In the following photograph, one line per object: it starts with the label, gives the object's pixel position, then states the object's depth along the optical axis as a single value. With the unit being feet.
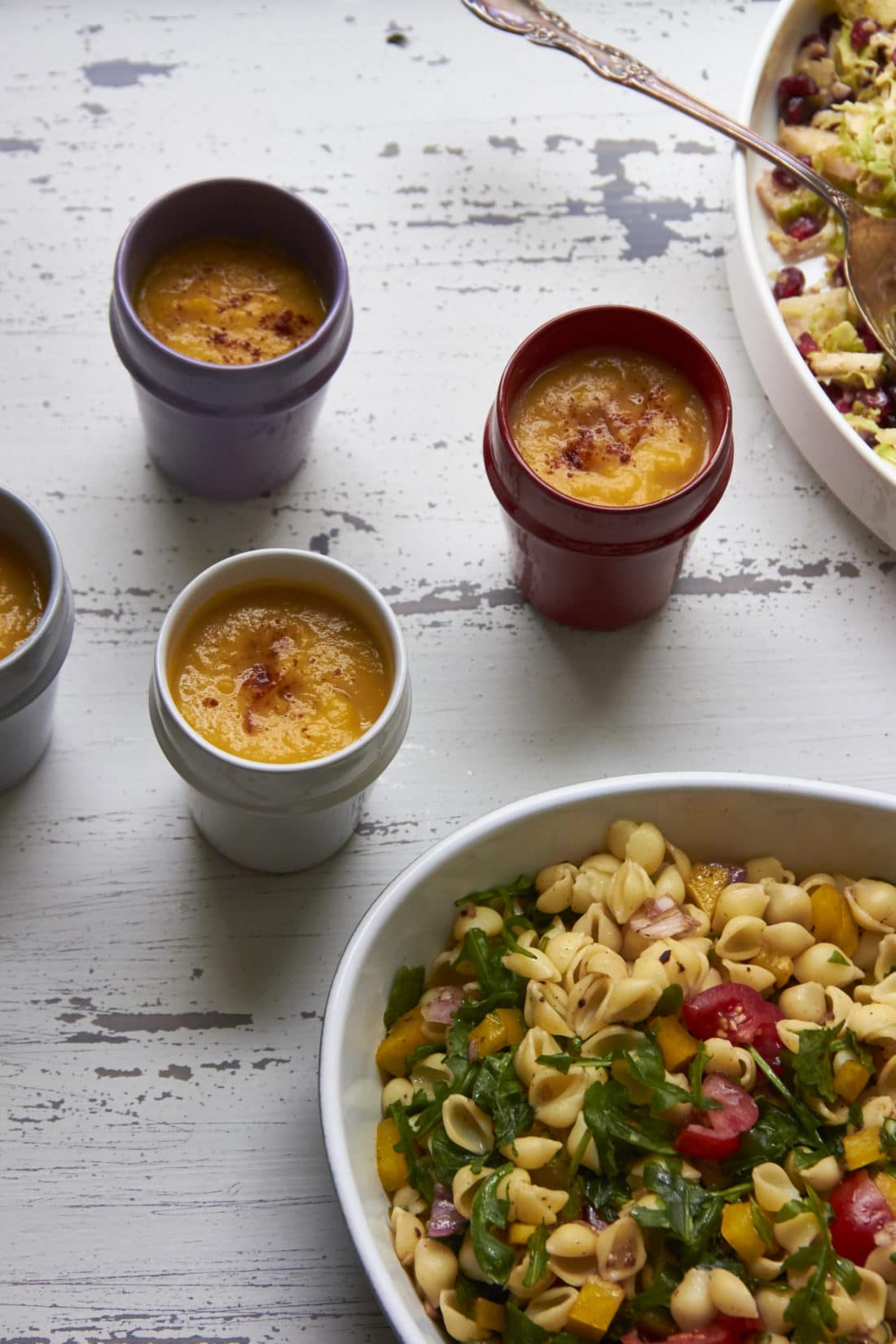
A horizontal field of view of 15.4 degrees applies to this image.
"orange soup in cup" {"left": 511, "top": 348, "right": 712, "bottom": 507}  3.43
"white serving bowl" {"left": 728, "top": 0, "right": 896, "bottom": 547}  3.57
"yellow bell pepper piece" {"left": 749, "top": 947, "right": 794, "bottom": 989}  3.33
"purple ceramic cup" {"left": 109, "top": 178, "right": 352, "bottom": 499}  3.40
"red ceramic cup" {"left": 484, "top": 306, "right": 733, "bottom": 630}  3.38
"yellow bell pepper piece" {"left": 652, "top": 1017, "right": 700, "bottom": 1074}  3.25
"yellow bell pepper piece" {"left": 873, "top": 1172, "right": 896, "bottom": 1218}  3.20
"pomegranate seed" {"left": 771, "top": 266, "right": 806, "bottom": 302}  3.70
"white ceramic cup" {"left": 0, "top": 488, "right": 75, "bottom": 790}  3.27
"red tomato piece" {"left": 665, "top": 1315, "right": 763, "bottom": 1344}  3.14
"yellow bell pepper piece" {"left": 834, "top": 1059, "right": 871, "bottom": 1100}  3.24
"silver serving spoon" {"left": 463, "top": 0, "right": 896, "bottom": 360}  3.67
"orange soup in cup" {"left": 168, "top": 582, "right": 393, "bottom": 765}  3.31
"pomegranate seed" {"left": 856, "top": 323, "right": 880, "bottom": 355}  3.65
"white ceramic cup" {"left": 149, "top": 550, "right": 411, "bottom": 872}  3.25
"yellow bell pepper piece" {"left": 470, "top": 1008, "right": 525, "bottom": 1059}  3.28
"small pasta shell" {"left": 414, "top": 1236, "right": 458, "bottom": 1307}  3.19
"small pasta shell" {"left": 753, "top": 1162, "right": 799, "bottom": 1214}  3.18
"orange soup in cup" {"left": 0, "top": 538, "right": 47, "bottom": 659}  3.35
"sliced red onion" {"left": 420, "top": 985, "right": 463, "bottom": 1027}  3.32
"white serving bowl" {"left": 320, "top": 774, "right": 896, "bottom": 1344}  3.23
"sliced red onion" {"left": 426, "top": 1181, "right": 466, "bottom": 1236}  3.22
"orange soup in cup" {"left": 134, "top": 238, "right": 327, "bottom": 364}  3.48
